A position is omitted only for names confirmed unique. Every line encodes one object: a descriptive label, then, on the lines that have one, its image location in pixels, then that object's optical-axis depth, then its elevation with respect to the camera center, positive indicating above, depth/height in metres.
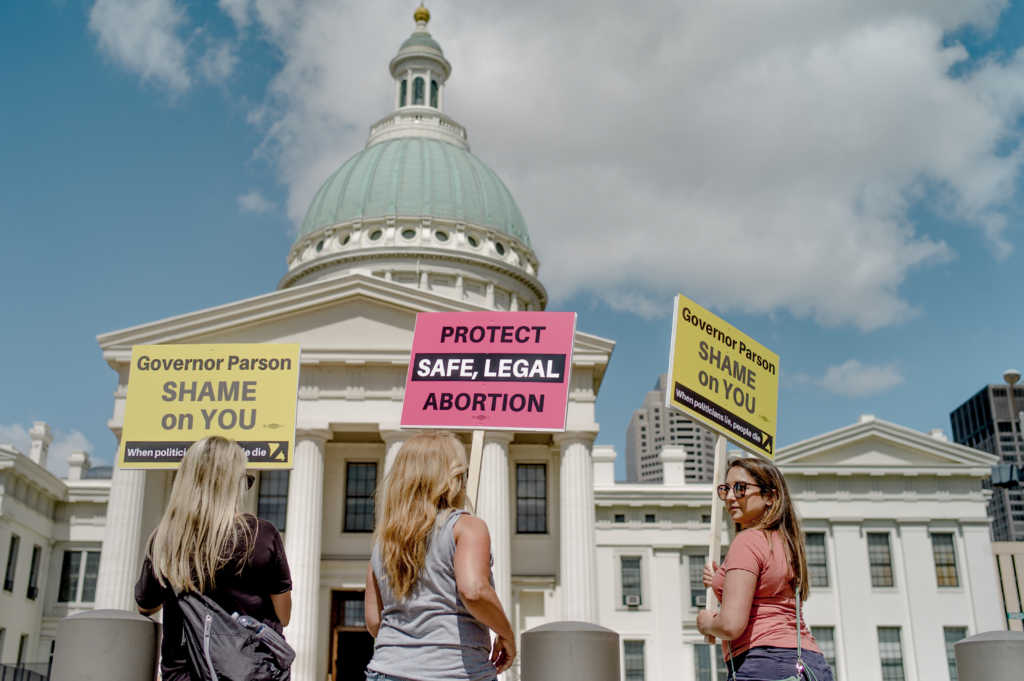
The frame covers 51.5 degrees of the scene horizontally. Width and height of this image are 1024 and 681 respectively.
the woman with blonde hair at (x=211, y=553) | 5.63 +0.64
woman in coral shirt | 5.59 +0.42
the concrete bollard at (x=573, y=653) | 6.78 +0.16
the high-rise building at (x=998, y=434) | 169.50 +38.49
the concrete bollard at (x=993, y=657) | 7.02 +0.15
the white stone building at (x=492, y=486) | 31.72 +6.99
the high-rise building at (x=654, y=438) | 171.12 +38.34
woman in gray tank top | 5.26 +0.49
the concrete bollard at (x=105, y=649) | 6.47 +0.18
